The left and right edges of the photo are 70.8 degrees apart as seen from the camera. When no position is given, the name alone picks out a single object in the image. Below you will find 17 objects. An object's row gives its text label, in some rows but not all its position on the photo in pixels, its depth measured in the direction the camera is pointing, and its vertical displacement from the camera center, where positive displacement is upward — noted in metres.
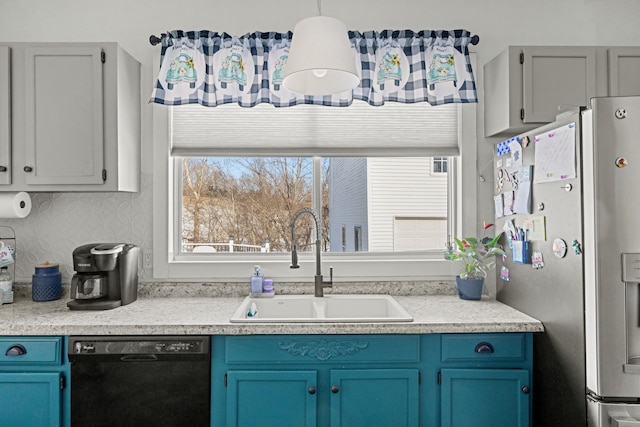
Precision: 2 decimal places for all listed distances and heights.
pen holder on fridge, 2.07 -0.18
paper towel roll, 2.25 +0.06
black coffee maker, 2.20 -0.30
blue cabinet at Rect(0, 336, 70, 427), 1.90 -0.71
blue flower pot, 2.42 -0.40
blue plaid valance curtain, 2.44 +0.81
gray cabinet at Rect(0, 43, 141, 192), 2.22 +0.50
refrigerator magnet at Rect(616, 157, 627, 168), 1.59 +0.18
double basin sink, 2.41 -0.49
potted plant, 2.42 -0.28
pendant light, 1.54 +0.58
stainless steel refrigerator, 1.59 -0.19
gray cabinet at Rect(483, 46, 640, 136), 2.23 +0.68
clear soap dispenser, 2.44 -0.38
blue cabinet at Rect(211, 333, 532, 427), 1.91 -0.71
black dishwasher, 1.90 -0.70
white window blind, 2.59 +0.49
